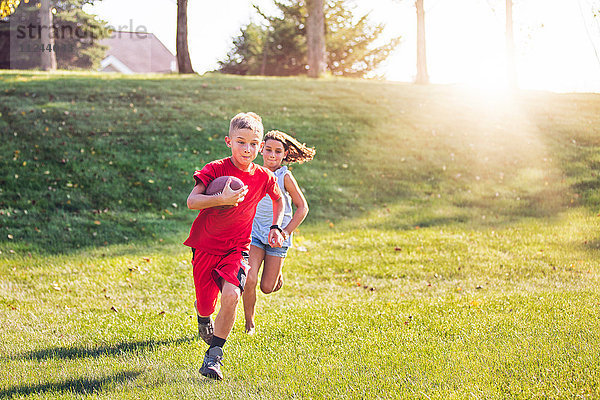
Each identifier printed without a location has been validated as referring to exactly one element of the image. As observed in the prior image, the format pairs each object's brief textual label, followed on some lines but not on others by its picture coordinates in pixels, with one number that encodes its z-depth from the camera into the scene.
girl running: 5.70
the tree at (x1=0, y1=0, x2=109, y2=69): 36.34
